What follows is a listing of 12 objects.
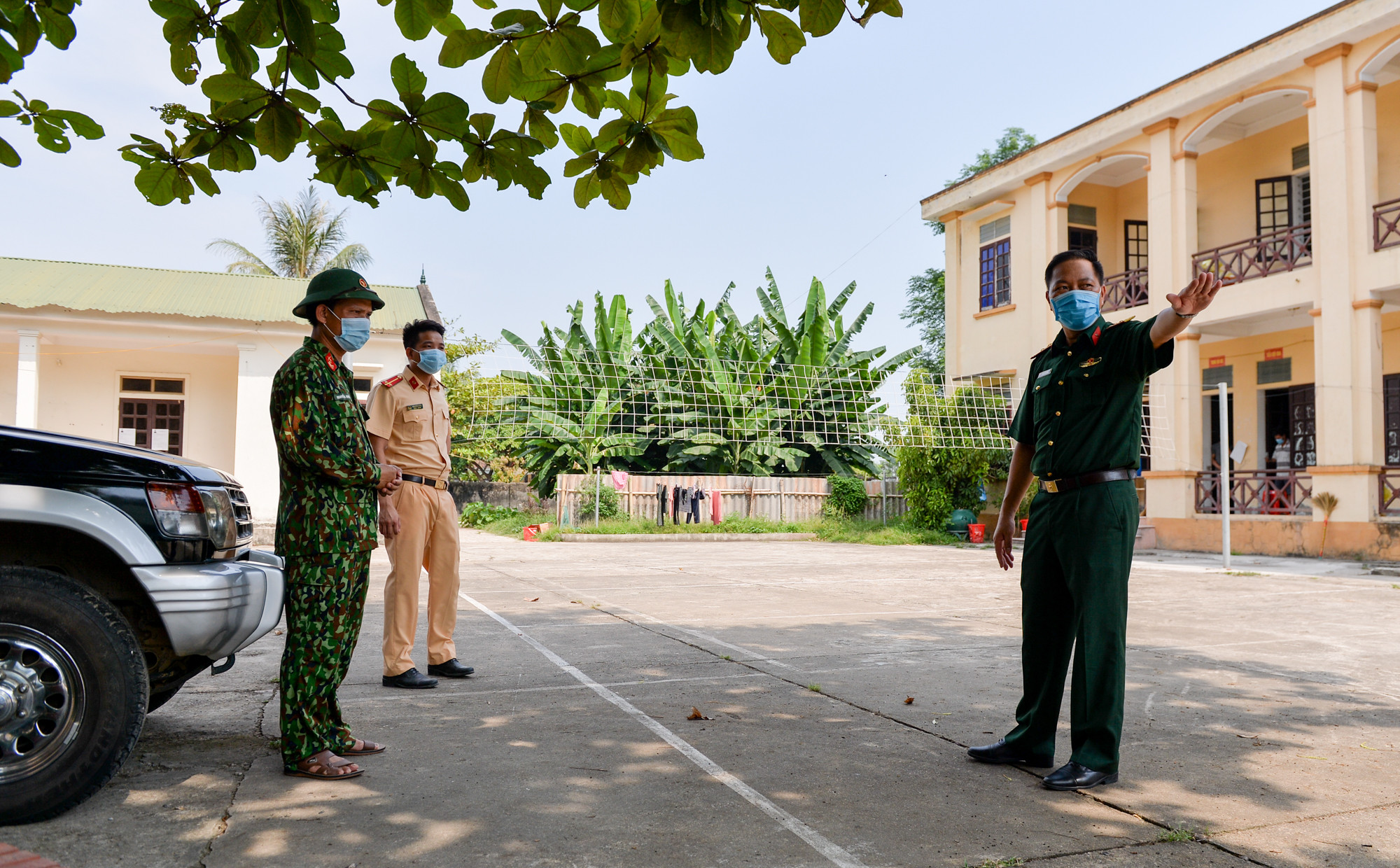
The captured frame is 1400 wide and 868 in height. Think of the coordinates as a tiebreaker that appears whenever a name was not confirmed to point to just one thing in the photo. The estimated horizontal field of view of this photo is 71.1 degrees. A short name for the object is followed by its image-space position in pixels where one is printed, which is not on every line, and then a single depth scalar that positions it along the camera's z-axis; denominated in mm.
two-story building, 14609
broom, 14594
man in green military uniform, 3453
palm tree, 32812
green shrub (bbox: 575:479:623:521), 22359
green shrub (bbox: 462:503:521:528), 25031
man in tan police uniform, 5133
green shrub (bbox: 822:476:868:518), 23375
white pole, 12805
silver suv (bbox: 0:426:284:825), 3018
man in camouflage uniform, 3502
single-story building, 18453
